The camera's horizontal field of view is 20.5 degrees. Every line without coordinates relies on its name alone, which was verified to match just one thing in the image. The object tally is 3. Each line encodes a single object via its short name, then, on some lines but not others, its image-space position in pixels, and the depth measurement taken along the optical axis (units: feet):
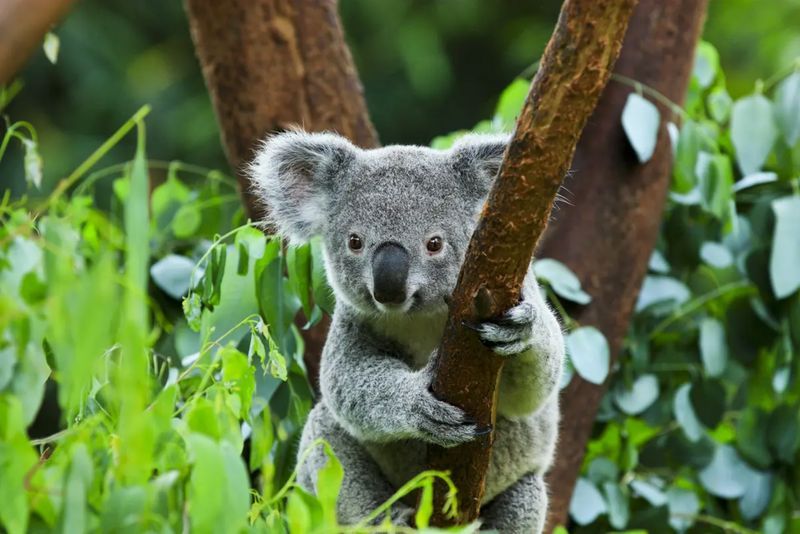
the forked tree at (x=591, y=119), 25.43
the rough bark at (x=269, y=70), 25.49
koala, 17.21
